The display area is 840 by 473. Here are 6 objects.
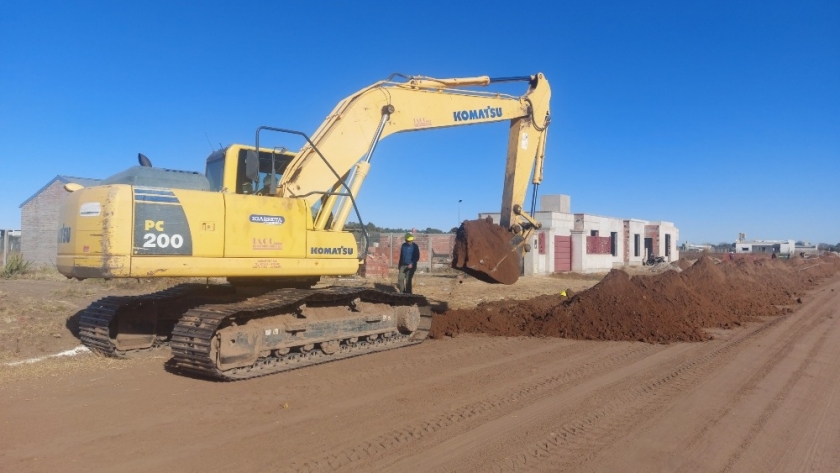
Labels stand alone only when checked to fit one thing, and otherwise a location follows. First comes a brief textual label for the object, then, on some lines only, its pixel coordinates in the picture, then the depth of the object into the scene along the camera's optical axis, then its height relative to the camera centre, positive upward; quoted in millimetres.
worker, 12545 -322
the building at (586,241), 30297 +742
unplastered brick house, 29719 +645
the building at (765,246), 89206 +1944
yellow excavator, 6836 -67
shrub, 19125 -1026
